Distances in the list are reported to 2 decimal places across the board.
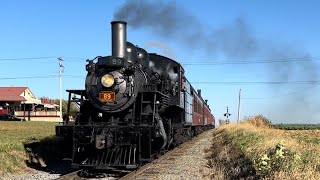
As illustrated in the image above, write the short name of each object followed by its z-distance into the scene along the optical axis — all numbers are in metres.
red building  68.56
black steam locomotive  12.77
